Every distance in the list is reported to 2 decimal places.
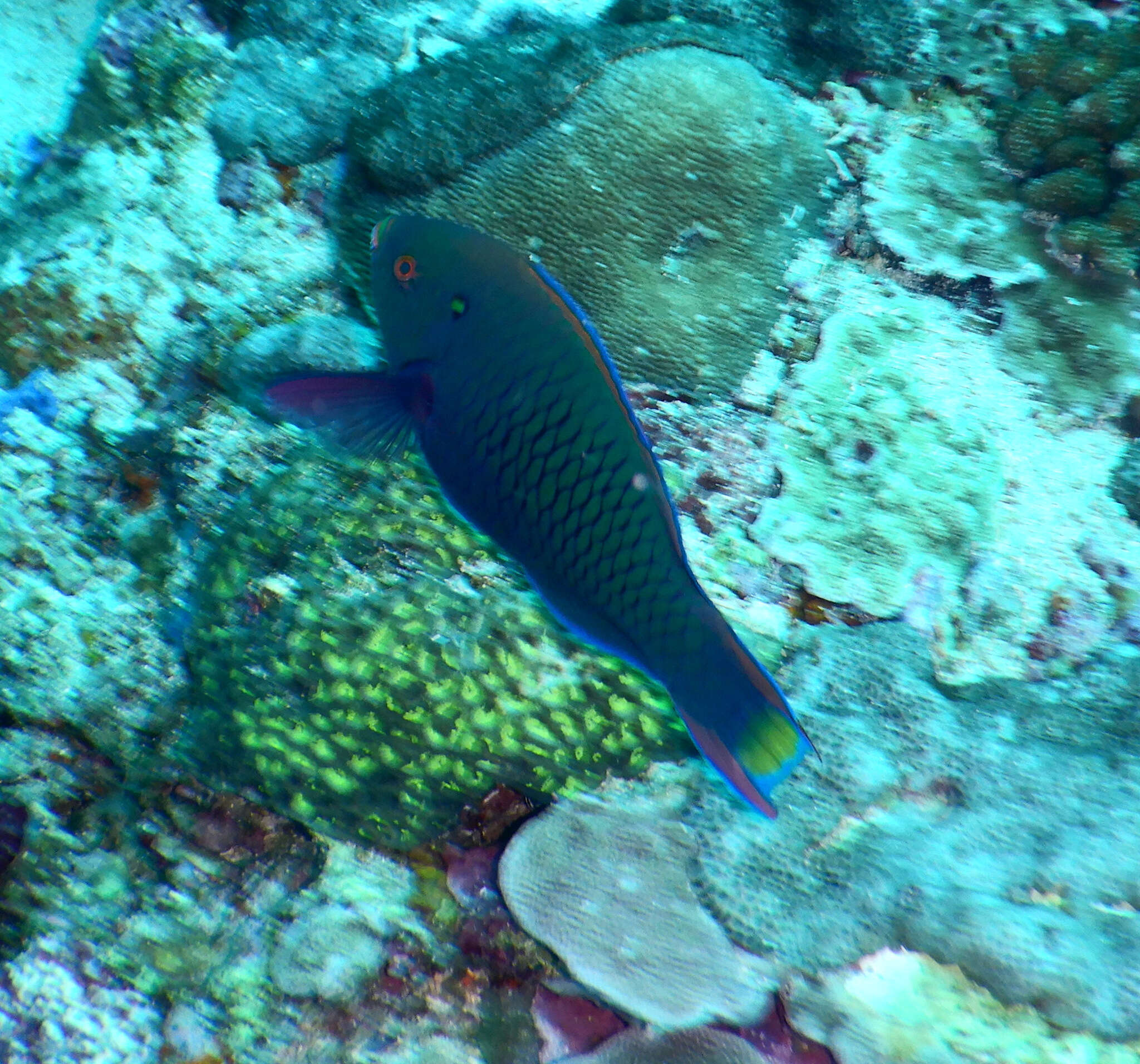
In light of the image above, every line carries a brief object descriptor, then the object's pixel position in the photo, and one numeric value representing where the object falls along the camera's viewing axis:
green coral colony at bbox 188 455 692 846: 0.93
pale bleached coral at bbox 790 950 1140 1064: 0.88
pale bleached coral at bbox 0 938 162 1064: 0.91
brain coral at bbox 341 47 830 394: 1.02
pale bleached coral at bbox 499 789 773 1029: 0.91
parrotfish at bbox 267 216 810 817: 0.87
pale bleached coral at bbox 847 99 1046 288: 1.06
